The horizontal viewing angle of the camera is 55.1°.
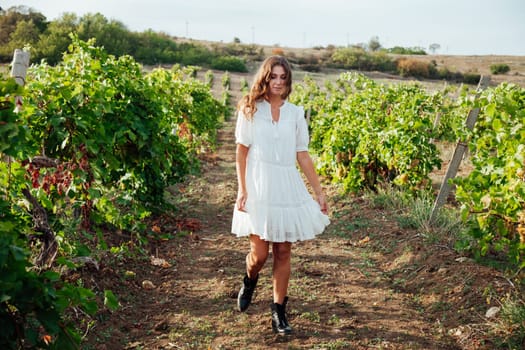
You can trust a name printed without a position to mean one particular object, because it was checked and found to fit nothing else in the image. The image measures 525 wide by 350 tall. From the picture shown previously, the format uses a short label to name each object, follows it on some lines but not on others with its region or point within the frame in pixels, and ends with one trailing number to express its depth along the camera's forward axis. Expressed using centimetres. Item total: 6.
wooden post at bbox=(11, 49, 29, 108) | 348
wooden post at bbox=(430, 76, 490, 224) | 501
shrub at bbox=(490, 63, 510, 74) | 4203
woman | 329
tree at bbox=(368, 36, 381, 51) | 7219
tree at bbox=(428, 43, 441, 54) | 6144
